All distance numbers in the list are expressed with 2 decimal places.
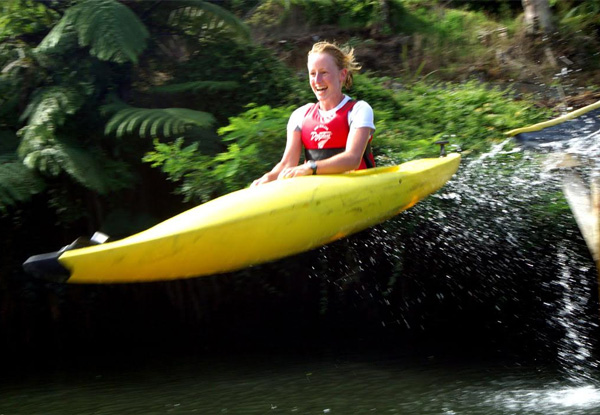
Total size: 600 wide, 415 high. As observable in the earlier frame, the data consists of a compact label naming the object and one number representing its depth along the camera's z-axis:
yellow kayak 3.88
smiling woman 4.38
